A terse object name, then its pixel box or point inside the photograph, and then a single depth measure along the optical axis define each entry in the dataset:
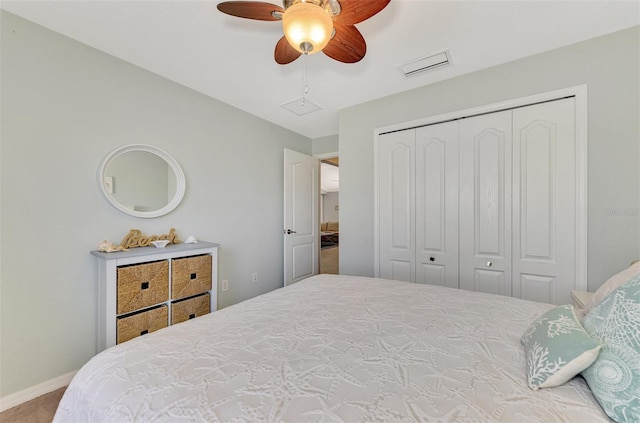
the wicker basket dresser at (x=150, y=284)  1.75
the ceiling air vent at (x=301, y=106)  2.80
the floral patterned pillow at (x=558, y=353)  0.71
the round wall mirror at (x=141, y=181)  2.03
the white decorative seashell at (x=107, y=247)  1.89
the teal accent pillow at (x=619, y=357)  0.61
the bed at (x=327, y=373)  0.65
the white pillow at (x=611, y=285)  1.04
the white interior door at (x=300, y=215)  3.55
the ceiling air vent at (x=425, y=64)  2.04
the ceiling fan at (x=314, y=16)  1.14
